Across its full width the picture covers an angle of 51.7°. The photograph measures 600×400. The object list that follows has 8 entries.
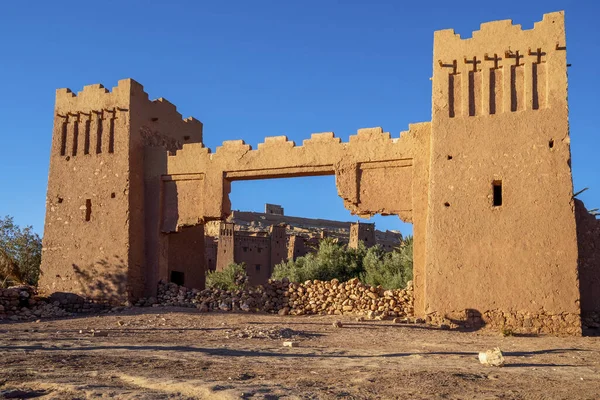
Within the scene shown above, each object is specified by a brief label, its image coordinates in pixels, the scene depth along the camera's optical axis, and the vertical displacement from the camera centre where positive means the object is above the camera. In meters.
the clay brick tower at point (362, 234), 41.91 +2.92
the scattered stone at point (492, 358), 7.13 -0.92
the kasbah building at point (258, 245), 39.44 +1.90
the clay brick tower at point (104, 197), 16.52 +2.04
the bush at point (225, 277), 29.23 -0.16
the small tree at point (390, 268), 21.42 +0.33
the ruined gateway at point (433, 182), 12.39 +2.20
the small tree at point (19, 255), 20.33 +0.49
